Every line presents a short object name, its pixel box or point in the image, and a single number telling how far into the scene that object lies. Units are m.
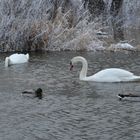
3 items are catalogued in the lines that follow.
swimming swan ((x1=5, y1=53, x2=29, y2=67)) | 17.78
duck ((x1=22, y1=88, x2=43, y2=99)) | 12.59
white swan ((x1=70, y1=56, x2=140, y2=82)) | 14.38
